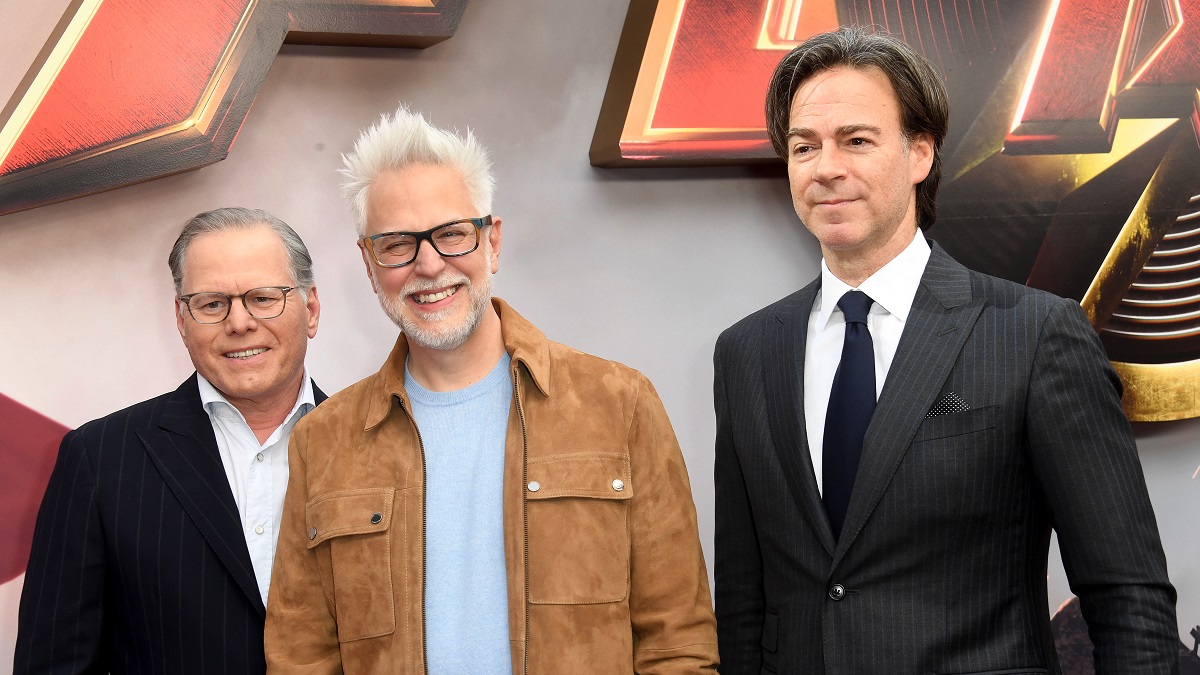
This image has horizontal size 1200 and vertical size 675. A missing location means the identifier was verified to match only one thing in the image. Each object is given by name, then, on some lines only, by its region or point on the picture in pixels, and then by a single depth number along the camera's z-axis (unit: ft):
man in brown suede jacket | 6.15
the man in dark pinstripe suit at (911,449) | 5.63
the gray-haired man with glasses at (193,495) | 6.86
